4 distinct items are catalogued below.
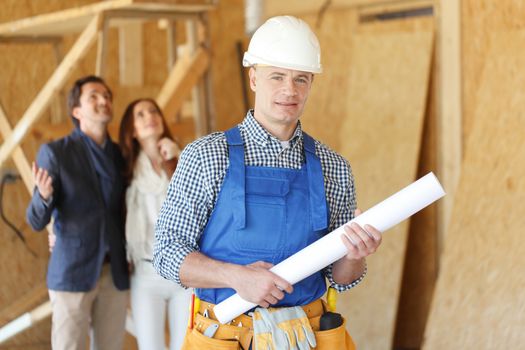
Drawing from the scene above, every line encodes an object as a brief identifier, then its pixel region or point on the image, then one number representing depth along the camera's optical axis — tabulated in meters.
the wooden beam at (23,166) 4.49
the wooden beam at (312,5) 5.09
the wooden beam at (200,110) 4.60
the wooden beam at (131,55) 5.85
